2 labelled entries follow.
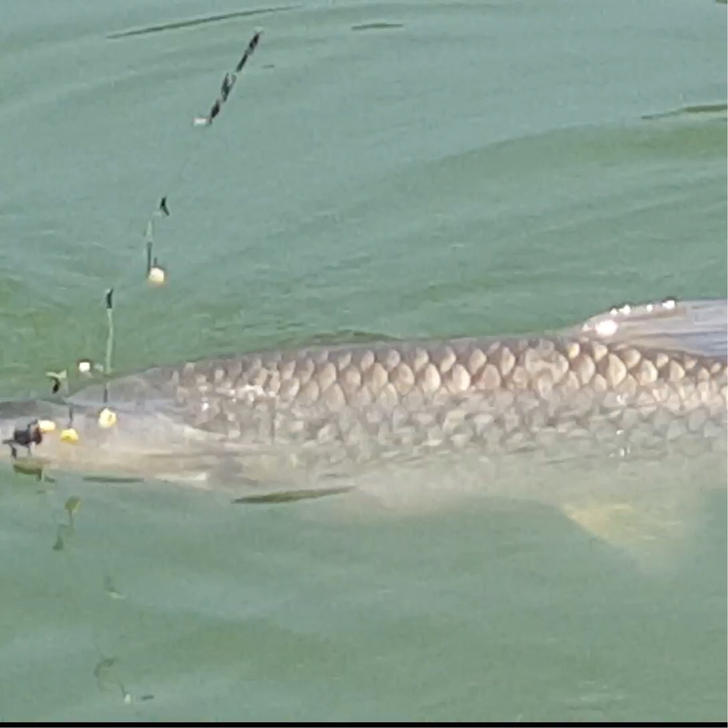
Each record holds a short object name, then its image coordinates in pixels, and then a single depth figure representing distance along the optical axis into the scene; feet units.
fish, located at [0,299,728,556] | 14.17
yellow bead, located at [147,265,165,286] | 17.25
